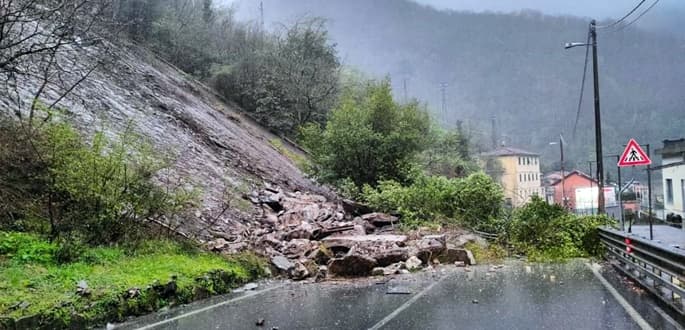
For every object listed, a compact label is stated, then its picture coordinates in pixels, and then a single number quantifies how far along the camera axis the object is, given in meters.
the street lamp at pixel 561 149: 37.18
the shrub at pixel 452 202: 17.81
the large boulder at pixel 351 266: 11.85
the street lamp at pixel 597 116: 18.45
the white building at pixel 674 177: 21.11
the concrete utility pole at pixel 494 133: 57.20
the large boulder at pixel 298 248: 13.35
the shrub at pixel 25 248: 8.61
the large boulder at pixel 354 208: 20.41
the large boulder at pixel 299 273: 11.82
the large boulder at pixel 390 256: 12.55
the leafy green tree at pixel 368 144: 23.64
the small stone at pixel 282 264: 12.18
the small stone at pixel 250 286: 10.68
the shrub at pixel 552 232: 14.41
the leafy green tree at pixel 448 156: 37.75
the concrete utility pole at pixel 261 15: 44.33
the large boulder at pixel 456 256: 13.47
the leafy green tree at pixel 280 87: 36.12
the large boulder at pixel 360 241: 13.91
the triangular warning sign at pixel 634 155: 13.91
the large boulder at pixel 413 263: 12.40
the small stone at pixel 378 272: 11.82
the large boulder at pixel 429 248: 13.28
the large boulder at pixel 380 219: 18.55
